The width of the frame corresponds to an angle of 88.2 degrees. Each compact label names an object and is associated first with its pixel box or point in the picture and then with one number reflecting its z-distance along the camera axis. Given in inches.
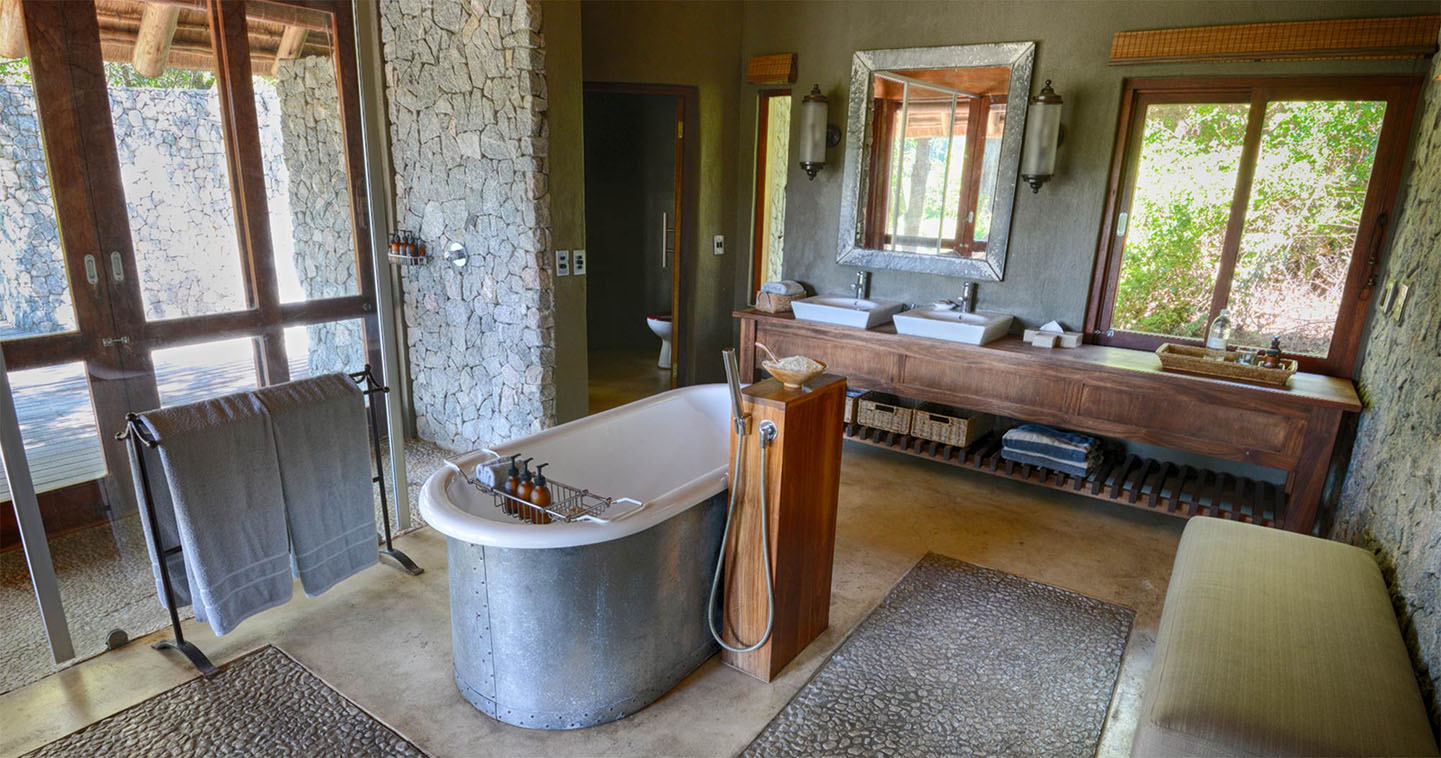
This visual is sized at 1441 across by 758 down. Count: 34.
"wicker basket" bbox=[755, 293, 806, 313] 179.8
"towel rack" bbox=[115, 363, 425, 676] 88.5
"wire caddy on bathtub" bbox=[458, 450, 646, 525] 84.6
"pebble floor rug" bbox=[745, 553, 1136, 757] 88.2
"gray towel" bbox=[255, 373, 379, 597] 101.0
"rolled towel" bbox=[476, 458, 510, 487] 90.4
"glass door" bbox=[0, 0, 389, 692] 99.7
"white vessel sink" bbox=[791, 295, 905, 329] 164.6
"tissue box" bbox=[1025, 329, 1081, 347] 150.2
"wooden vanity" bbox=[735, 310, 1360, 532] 123.0
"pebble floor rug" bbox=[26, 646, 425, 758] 83.8
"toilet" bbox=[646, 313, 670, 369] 234.4
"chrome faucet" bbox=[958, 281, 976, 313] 167.2
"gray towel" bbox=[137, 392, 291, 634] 90.3
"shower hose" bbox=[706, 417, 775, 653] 91.4
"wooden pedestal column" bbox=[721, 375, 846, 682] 90.4
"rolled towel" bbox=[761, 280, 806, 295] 181.5
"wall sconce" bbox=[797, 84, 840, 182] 174.1
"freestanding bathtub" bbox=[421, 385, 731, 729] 81.7
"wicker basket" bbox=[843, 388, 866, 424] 172.2
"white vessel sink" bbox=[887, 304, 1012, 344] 150.6
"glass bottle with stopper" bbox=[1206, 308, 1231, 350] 139.1
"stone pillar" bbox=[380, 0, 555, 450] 143.9
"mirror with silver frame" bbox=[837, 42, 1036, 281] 157.9
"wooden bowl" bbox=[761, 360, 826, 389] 92.9
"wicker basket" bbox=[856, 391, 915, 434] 166.4
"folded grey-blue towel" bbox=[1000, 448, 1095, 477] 147.2
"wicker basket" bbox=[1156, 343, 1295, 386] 124.4
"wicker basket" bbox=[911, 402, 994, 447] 159.0
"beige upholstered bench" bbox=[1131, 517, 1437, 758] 58.1
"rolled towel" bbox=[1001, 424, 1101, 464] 146.6
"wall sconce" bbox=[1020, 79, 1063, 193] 146.5
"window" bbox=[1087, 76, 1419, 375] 128.9
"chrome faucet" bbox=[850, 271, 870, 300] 181.0
